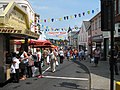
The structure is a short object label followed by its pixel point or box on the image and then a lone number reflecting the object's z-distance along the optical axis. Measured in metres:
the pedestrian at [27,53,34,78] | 7.37
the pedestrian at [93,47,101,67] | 10.74
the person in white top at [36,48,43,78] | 7.63
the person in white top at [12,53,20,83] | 6.44
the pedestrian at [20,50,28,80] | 7.17
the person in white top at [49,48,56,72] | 8.67
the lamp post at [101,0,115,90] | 3.68
